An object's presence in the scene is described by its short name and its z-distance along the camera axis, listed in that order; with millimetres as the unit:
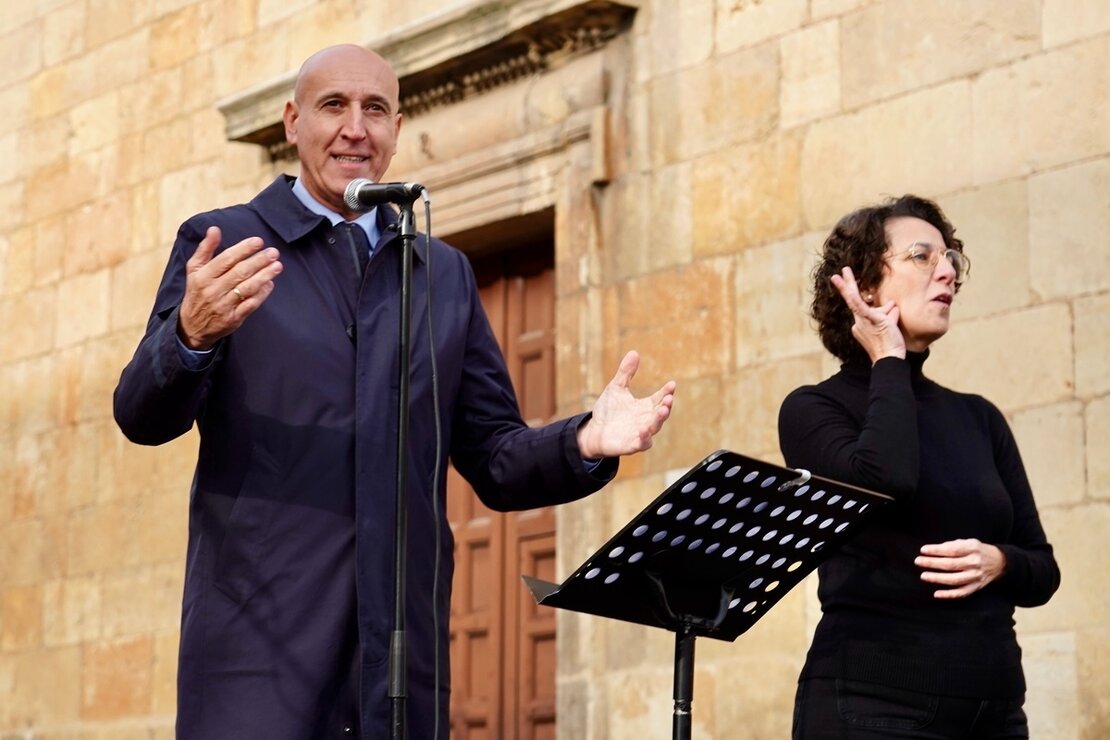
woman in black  3859
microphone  3385
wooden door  8078
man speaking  3230
